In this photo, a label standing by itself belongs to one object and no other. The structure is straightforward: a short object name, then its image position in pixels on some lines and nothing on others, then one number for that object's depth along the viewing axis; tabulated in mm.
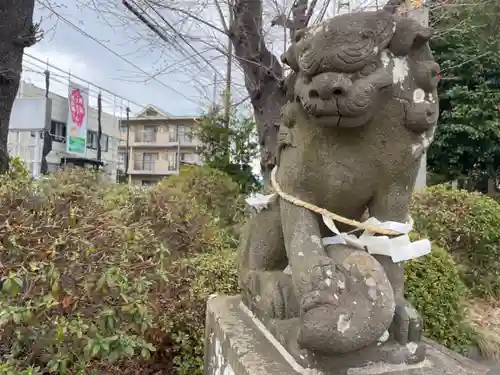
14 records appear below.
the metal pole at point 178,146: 31406
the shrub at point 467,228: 4121
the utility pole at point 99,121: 18102
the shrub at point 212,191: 5548
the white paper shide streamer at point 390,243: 1263
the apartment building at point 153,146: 33938
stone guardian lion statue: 1071
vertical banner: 15031
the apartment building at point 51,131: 14094
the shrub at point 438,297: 2861
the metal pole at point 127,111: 25956
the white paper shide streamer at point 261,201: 1551
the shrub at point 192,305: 2410
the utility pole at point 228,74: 5168
